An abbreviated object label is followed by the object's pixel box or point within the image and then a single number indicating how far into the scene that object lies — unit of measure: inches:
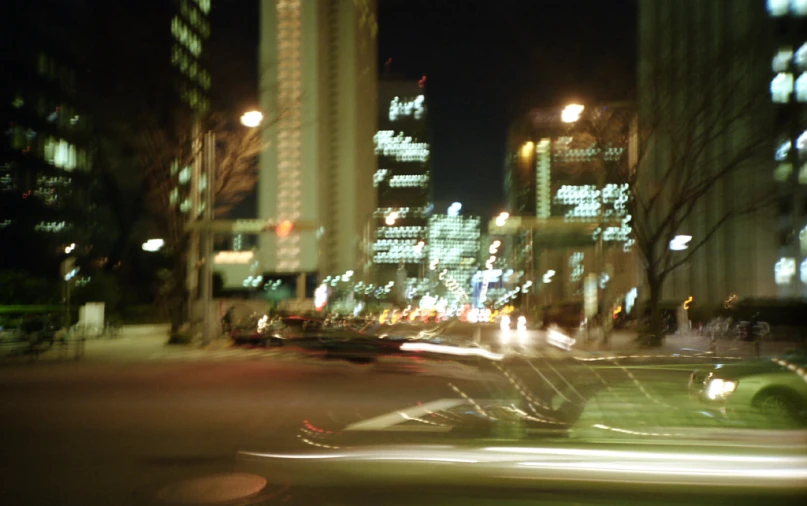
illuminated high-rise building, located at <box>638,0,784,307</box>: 1088.8
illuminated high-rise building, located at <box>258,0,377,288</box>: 4852.4
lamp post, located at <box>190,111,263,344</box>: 1179.3
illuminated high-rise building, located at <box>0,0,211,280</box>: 1226.0
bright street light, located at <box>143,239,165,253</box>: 1639.4
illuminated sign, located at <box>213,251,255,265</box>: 2691.9
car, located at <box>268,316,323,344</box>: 1095.6
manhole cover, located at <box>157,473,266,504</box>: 275.8
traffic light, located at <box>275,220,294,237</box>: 1474.0
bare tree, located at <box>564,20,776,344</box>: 1083.3
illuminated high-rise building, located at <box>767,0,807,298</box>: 2231.8
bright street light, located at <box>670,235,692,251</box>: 1416.8
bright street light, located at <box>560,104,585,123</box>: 1034.1
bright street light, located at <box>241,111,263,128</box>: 1098.1
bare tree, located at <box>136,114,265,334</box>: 1187.9
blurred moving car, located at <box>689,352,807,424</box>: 378.6
